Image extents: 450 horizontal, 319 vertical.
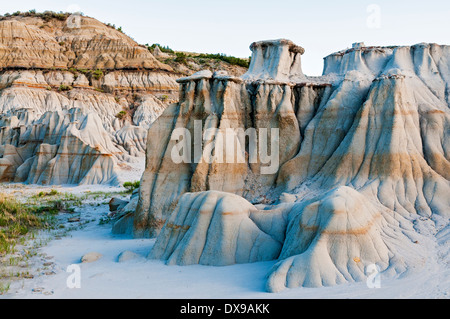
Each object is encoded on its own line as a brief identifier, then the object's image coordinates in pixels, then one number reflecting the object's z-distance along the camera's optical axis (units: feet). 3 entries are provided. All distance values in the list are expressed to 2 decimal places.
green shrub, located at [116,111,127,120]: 158.81
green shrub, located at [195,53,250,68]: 219.20
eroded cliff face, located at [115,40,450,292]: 26.11
